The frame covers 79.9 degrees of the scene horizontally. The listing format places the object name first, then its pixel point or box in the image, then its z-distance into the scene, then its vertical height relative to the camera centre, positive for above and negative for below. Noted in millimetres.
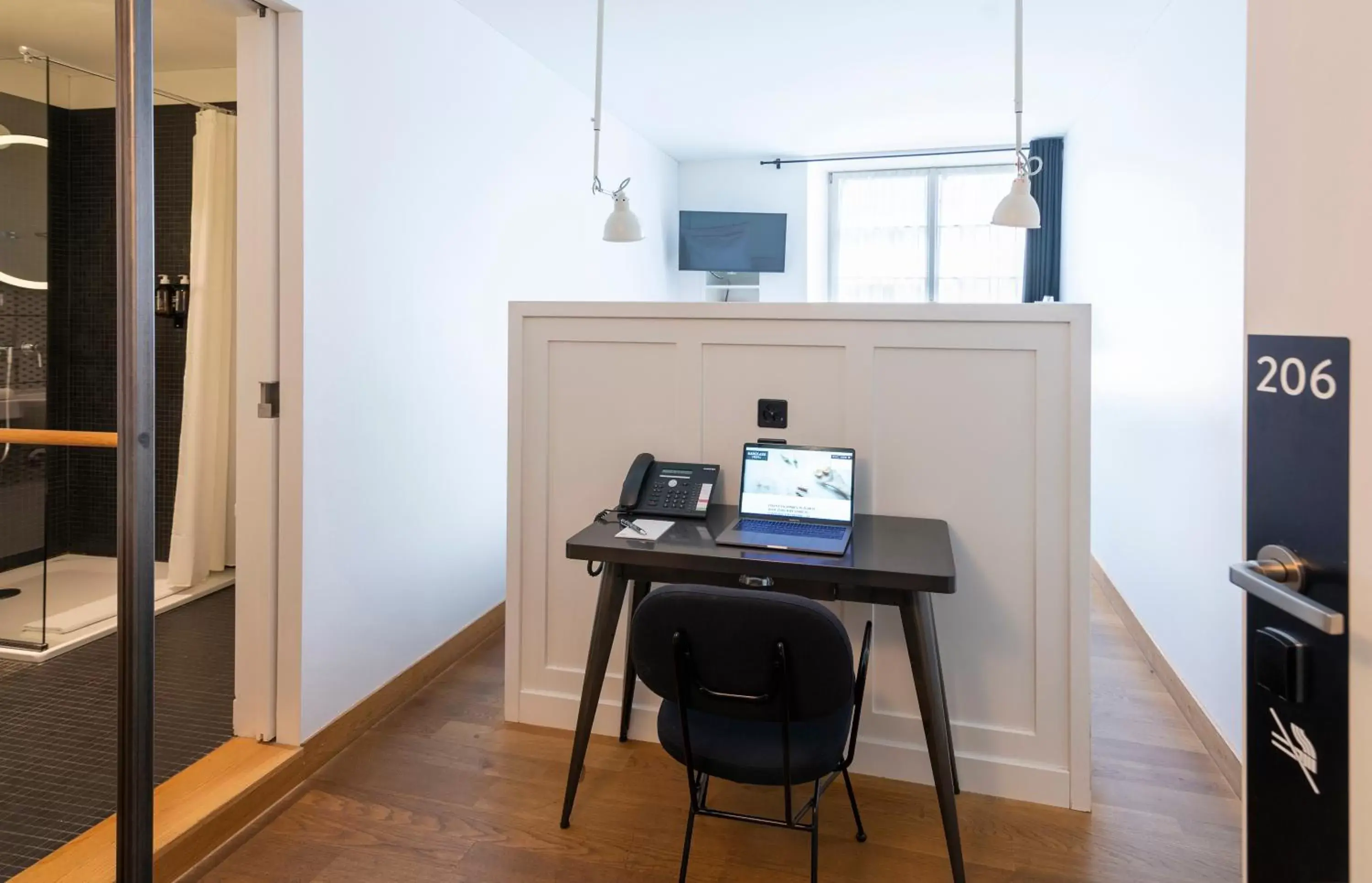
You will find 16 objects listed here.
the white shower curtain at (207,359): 3699 +298
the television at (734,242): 6676 +1522
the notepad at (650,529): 2193 -281
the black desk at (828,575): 1894 -348
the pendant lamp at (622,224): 3643 +906
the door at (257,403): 2383 +61
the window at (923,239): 6742 +1611
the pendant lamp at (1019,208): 3459 +950
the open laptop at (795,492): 2277 -180
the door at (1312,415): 829 +21
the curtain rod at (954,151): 6375 +2199
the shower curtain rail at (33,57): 1812 +818
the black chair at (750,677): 1595 -505
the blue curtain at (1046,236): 6219 +1516
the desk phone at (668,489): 2432 -184
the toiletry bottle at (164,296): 3982 +618
